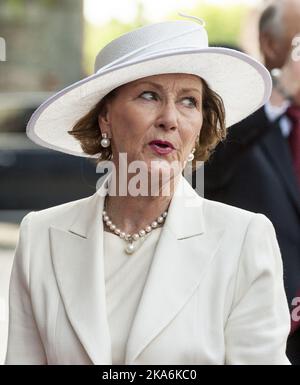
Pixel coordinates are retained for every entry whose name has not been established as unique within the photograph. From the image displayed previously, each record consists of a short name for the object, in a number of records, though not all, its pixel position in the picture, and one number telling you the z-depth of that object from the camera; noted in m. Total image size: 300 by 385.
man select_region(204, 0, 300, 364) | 3.92
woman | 3.17
